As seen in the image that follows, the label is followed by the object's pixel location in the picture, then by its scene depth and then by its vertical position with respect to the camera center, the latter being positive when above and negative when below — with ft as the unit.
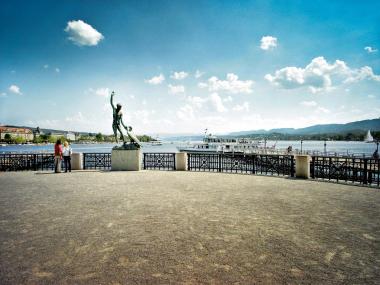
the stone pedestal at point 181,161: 50.17 -5.08
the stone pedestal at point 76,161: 51.19 -4.86
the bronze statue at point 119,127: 50.42 +2.29
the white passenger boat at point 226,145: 230.48 -9.41
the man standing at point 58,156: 46.80 -3.40
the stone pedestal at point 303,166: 38.60 -5.10
